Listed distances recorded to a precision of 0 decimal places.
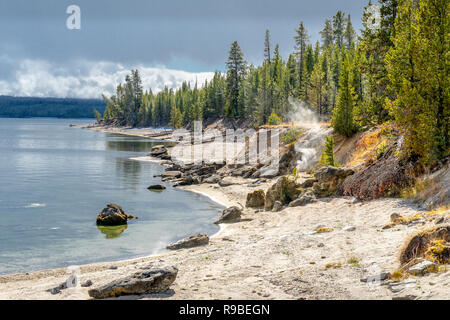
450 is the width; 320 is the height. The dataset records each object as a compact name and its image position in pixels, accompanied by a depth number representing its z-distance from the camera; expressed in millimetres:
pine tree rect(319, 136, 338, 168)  30297
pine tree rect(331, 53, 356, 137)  35562
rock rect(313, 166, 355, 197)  25750
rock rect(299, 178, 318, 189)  28411
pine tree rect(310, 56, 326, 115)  72000
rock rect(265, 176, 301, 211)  27609
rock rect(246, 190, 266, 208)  30453
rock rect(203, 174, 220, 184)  44525
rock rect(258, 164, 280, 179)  40719
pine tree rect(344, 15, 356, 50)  102750
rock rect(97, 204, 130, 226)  27562
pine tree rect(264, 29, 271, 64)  111106
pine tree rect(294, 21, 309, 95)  91312
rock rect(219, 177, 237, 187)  41444
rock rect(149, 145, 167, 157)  74419
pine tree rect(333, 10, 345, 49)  107125
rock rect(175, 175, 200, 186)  44750
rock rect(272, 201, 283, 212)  26812
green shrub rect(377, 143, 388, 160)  24962
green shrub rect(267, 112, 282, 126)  62425
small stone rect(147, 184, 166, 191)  42188
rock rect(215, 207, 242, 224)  27281
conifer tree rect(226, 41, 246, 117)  103812
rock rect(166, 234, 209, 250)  21114
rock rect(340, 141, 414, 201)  21047
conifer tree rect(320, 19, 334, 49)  109444
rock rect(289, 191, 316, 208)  25750
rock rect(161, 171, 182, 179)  49084
